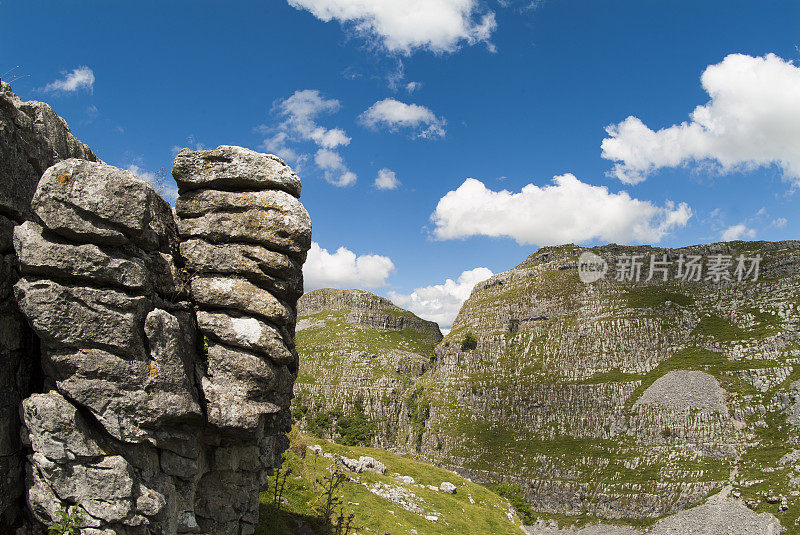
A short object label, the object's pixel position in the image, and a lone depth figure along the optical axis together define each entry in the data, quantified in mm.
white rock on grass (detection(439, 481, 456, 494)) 55125
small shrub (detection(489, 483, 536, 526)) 104562
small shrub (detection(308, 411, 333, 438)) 194388
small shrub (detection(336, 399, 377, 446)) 184900
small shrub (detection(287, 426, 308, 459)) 40125
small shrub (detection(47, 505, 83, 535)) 11852
